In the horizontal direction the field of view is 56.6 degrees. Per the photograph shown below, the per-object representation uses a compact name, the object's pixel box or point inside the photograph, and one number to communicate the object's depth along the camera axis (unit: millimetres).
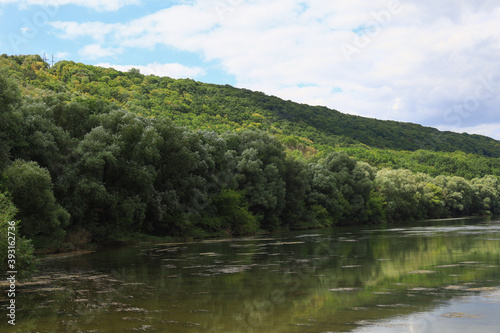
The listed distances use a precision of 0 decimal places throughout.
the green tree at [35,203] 29266
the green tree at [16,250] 16125
